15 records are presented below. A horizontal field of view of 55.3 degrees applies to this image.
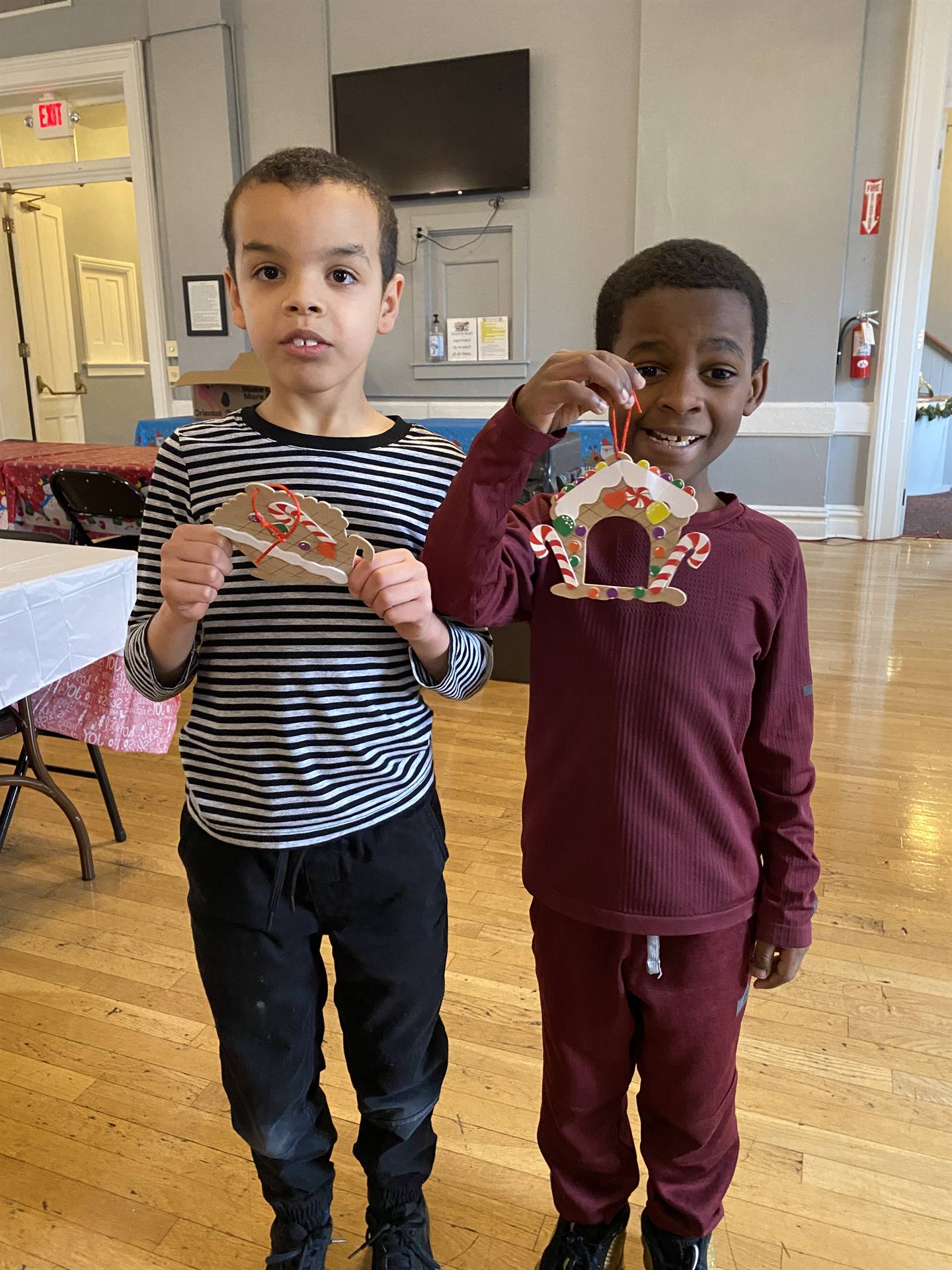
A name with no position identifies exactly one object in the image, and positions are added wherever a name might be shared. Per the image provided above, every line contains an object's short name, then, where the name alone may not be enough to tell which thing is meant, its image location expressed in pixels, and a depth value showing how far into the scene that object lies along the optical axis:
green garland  6.20
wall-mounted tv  5.06
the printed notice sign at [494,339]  5.43
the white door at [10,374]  6.55
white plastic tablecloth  1.47
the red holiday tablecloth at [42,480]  3.22
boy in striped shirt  0.80
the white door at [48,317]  6.53
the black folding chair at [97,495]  2.89
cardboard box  4.22
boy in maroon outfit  0.79
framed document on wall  5.75
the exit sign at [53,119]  5.87
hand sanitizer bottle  5.52
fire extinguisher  4.84
